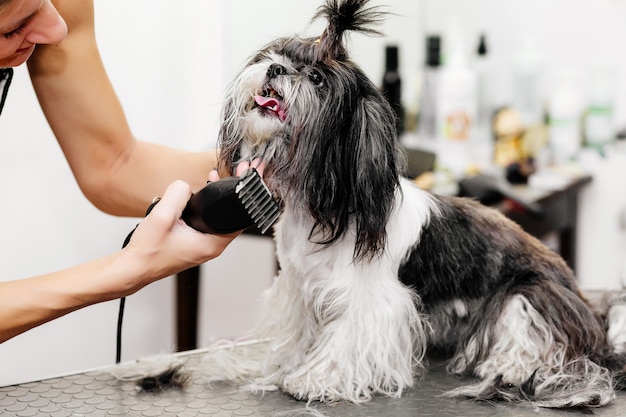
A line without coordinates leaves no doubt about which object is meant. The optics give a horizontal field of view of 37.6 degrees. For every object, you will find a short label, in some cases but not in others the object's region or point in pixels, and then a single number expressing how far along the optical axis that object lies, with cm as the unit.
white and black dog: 121
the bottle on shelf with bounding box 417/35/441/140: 290
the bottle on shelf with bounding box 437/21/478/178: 279
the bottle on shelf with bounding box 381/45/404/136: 280
